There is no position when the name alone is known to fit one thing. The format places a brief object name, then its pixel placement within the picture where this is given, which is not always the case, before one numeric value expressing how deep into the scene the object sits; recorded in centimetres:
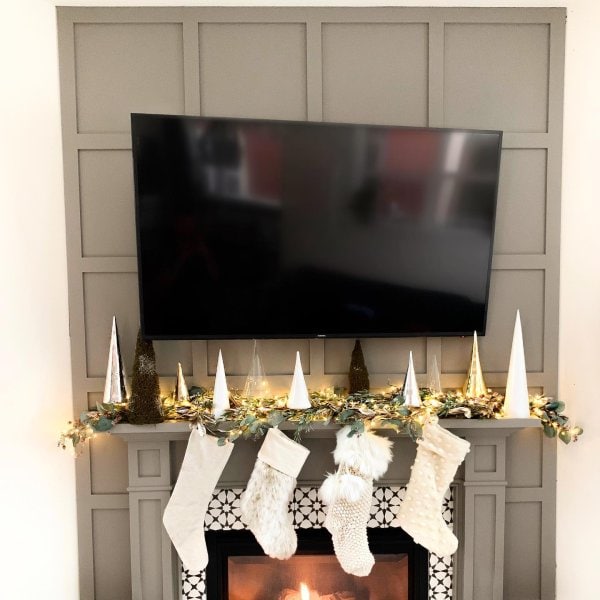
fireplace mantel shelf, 182
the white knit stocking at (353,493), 181
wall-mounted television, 175
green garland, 178
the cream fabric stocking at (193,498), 187
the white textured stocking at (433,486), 184
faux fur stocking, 183
